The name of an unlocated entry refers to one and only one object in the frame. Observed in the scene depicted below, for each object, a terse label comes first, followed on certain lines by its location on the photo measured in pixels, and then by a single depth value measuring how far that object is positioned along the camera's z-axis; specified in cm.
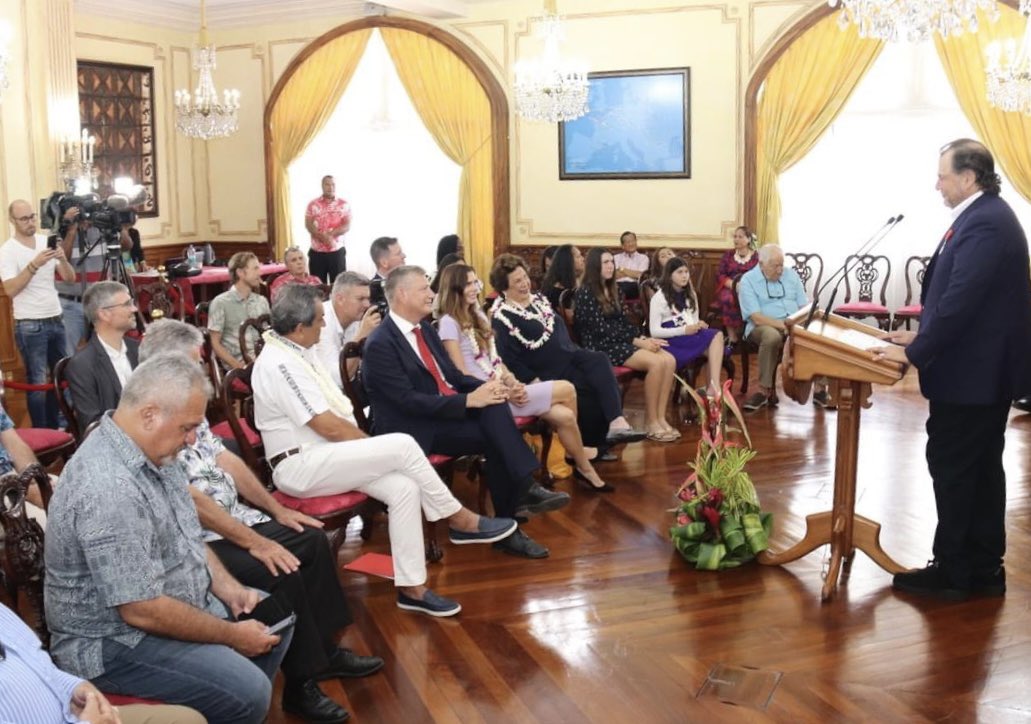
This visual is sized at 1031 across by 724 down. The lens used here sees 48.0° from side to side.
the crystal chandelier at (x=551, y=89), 869
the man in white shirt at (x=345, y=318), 509
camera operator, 644
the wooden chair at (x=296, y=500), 387
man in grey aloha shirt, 241
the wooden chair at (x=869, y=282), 920
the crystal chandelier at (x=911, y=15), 528
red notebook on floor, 425
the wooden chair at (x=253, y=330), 570
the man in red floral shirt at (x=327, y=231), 1054
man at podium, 374
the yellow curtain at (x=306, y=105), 1115
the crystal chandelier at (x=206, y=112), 991
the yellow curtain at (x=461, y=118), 1064
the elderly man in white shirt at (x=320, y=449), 385
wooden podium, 380
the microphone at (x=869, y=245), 373
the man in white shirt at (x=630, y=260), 944
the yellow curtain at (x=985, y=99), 860
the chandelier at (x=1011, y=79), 745
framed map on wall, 975
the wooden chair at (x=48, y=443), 443
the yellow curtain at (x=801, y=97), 916
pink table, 900
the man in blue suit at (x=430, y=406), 445
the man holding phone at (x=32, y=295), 634
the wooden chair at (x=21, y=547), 248
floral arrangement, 430
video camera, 642
